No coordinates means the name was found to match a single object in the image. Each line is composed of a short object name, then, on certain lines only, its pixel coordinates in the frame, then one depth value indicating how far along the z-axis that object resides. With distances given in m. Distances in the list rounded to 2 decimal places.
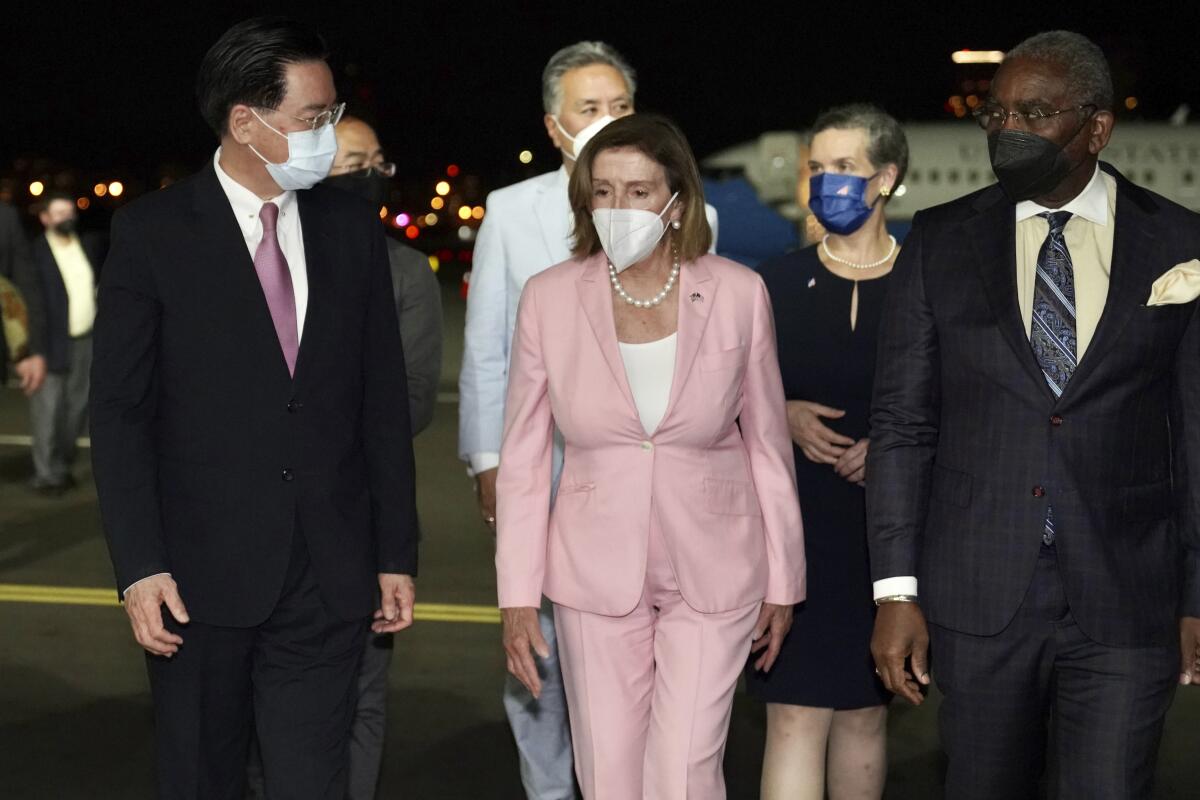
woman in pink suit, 3.73
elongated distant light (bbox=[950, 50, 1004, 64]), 87.50
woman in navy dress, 4.57
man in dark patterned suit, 3.41
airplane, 39.22
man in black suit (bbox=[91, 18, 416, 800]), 3.41
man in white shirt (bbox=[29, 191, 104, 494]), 11.42
